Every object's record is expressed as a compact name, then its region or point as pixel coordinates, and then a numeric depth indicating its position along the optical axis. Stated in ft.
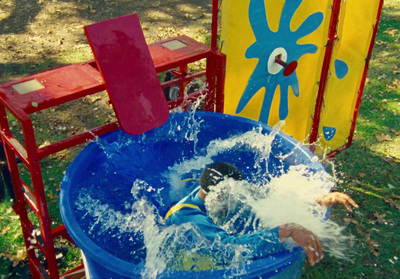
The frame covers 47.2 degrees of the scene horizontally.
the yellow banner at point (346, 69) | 14.05
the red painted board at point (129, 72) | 9.68
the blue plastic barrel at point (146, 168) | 8.04
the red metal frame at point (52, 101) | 8.93
